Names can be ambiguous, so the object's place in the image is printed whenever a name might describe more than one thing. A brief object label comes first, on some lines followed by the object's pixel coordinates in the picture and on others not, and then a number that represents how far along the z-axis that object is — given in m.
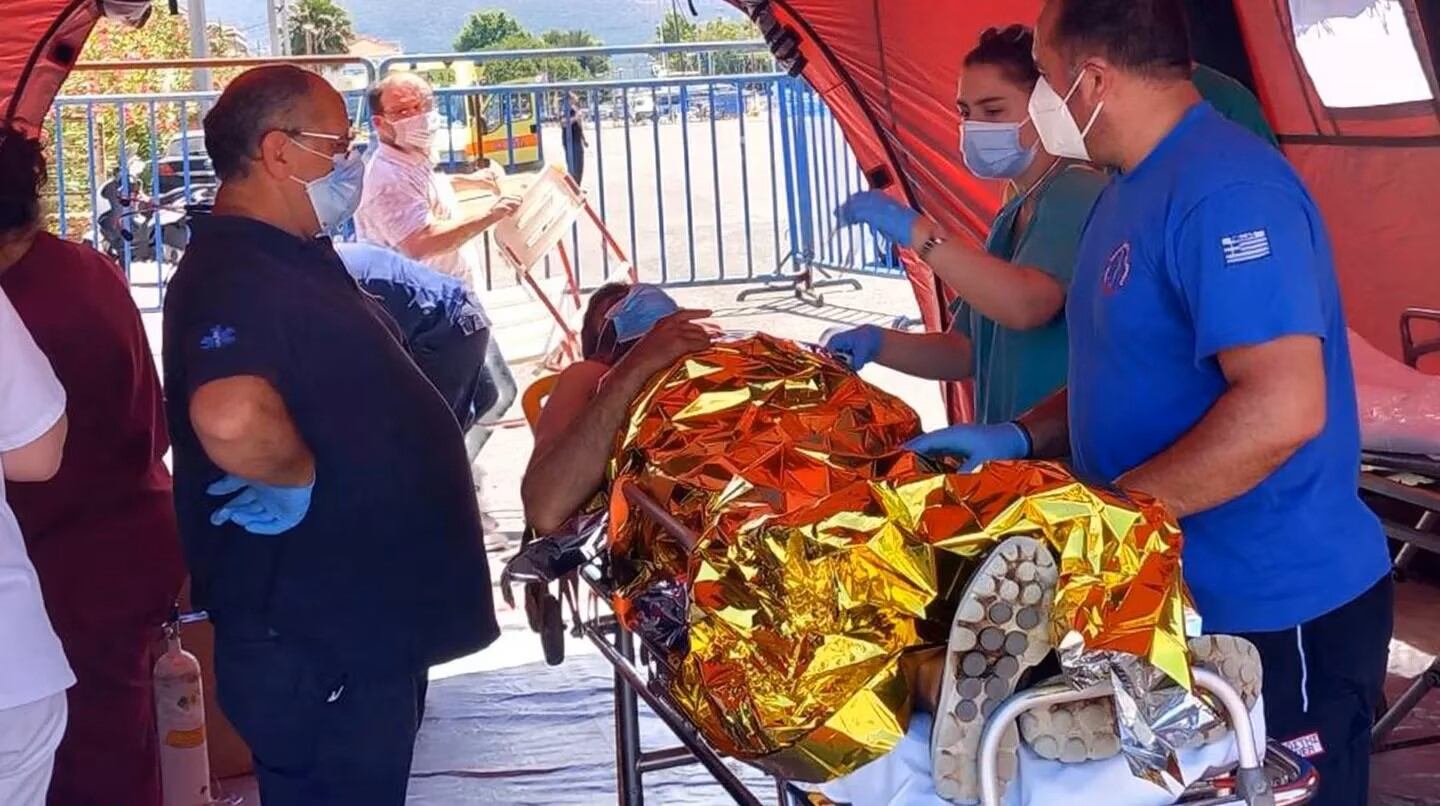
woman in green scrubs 2.34
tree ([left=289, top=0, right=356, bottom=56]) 21.75
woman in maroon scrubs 2.70
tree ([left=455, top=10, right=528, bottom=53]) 26.92
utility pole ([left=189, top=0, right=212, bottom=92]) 11.79
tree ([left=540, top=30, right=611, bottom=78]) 24.84
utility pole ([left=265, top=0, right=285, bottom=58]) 15.21
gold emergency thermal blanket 1.43
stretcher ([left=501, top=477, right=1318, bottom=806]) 1.43
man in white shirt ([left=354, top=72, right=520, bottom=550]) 5.05
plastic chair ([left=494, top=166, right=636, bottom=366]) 6.71
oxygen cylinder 3.19
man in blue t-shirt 1.71
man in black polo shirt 2.31
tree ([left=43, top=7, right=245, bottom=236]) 8.24
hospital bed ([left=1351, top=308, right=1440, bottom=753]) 3.16
